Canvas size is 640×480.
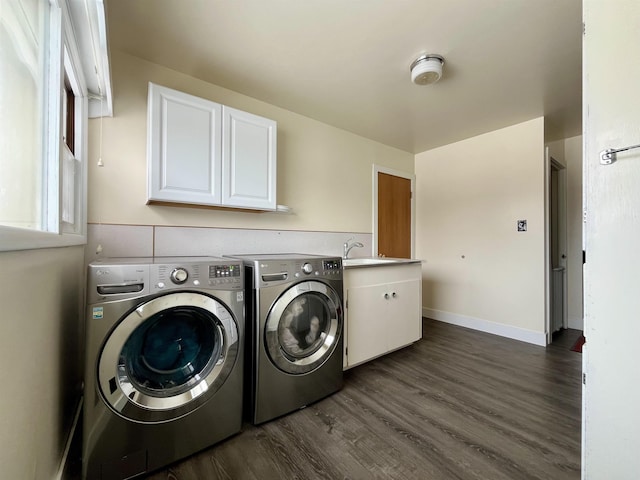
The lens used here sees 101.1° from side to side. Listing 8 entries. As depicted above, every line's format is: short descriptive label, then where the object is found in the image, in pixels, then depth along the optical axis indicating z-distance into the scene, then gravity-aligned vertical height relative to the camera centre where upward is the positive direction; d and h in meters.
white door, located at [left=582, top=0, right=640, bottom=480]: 0.90 +0.00
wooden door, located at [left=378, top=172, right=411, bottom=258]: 3.45 +0.37
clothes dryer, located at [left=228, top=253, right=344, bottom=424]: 1.55 -0.58
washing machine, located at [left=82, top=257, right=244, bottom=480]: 1.12 -0.59
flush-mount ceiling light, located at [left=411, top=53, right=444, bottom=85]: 1.82 +1.23
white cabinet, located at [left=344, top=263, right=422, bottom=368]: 2.09 -0.59
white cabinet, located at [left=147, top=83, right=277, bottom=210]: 1.67 +0.62
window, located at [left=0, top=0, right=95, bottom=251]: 0.79 +0.44
